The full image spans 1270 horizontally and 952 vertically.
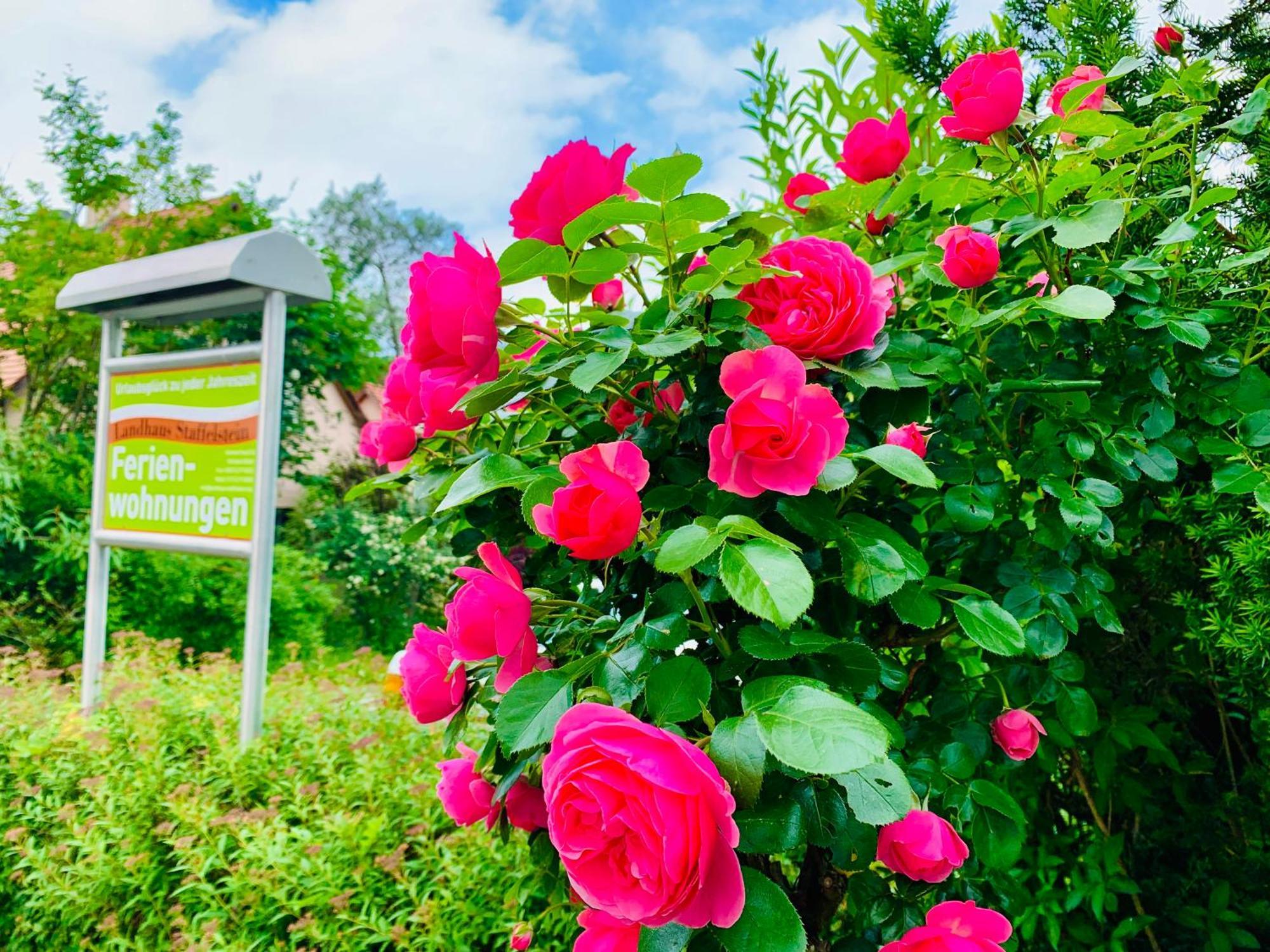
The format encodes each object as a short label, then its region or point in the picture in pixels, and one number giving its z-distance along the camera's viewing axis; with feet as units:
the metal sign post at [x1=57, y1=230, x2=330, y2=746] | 9.49
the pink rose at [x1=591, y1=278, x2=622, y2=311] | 3.09
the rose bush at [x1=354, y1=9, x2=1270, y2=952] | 1.70
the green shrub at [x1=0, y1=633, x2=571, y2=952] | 5.71
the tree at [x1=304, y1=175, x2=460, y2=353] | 56.95
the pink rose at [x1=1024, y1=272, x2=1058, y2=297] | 2.99
